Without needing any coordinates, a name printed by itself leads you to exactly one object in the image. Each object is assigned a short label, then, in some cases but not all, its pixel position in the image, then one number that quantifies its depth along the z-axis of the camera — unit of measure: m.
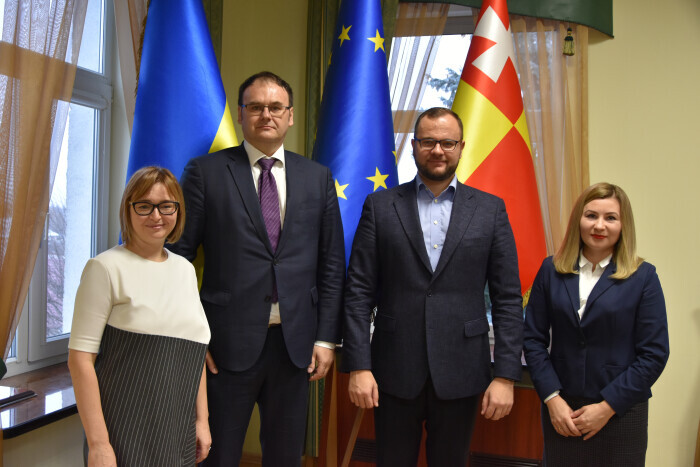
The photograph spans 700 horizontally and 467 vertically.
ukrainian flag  2.20
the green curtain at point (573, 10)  2.83
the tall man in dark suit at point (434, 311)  1.74
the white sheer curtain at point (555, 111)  2.85
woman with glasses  1.35
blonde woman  1.69
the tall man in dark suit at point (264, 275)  1.73
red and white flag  2.50
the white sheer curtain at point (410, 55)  2.97
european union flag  2.38
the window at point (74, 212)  2.49
